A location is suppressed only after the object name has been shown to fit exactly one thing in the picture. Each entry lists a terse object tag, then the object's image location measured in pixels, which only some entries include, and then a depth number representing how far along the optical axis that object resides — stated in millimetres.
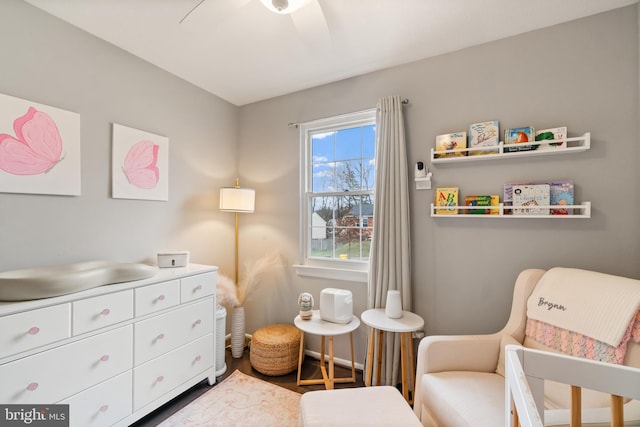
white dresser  1195
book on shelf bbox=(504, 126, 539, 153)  1685
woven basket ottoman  2139
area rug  1681
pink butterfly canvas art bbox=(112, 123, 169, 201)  1932
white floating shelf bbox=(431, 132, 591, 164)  1543
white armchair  1126
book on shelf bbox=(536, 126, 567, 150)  1585
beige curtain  2006
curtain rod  2570
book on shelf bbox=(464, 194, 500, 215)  1778
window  2355
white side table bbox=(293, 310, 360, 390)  1854
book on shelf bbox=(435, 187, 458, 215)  1893
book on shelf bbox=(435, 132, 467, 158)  1871
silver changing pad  1214
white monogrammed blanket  1138
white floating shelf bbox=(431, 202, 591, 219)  1540
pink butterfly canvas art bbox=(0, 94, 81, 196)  1463
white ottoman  1107
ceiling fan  1323
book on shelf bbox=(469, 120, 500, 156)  1785
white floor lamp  2461
